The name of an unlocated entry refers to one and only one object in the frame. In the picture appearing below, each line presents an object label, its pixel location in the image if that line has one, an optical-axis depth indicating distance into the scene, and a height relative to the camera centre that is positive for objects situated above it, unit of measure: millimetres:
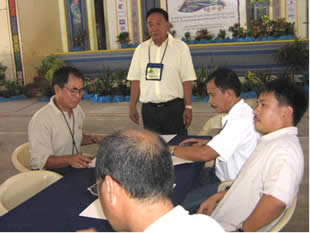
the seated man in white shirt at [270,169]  1297 -452
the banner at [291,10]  9273 +887
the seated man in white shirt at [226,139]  1805 -455
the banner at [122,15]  10672 +1165
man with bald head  804 -298
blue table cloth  1278 -579
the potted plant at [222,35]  8953 +350
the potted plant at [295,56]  7262 -211
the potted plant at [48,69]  8734 -249
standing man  3082 -244
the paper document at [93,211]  1340 -580
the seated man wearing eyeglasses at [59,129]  2021 -414
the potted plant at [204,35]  8839 +368
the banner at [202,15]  9797 +968
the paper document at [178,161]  1922 -580
